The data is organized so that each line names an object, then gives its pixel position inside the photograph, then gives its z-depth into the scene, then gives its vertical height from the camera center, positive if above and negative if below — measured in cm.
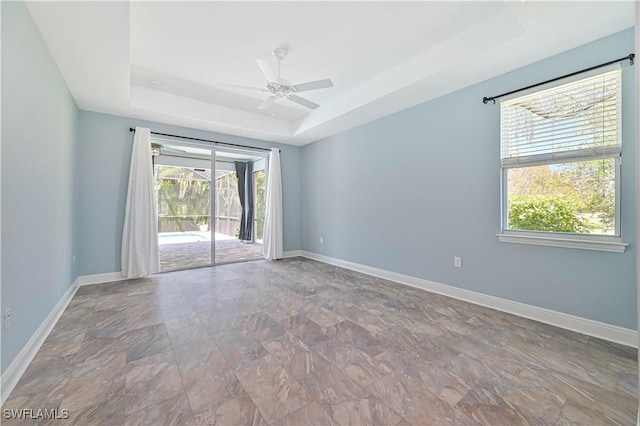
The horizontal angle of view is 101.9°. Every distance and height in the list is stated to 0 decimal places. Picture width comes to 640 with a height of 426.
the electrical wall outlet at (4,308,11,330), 160 -65
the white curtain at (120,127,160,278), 403 -7
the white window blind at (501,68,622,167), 224 +83
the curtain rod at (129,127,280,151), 433 +134
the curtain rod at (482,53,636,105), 213 +125
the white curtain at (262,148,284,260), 550 -5
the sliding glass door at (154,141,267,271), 497 +20
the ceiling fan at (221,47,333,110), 269 +141
